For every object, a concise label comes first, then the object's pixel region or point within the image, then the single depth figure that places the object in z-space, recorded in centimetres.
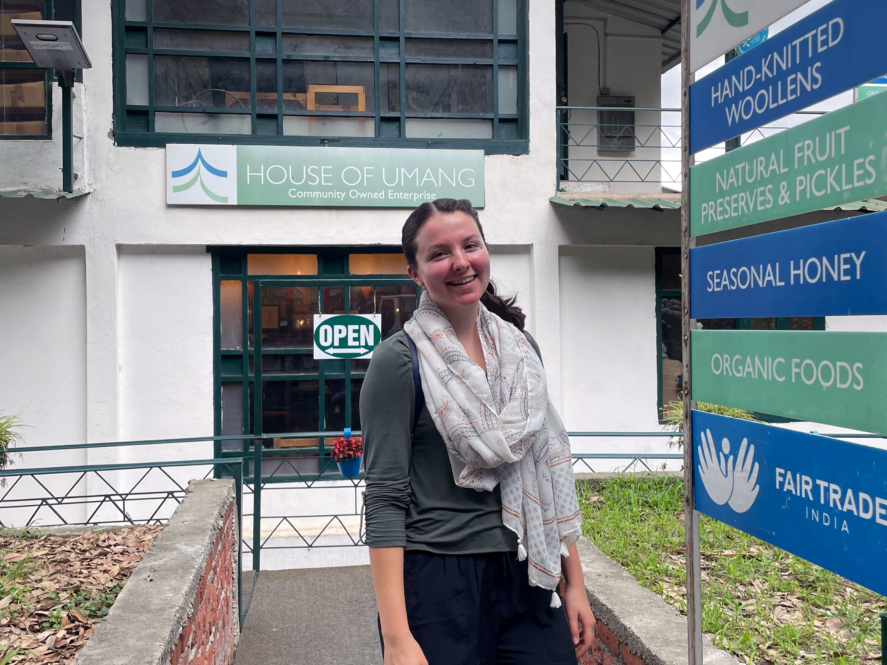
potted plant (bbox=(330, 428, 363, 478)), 704
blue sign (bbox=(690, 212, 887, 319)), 179
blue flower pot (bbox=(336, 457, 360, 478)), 707
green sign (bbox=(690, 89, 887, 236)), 180
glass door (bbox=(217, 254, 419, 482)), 895
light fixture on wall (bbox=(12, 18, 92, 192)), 672
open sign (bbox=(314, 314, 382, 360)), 892
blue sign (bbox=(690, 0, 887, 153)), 183
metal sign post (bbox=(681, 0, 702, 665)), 252
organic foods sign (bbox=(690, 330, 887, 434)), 179
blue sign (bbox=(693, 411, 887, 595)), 177
